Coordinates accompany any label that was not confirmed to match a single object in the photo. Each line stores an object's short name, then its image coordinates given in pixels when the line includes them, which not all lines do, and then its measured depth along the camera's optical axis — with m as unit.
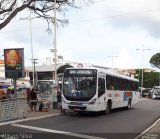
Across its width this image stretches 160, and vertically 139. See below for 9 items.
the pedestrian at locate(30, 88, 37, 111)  30.97
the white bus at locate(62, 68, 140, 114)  27.83
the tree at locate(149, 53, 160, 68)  130.20
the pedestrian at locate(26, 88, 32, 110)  31.67
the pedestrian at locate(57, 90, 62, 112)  34.42
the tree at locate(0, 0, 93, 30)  25.86
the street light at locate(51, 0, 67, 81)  44.31
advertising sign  26.34
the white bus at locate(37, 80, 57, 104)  35.40
